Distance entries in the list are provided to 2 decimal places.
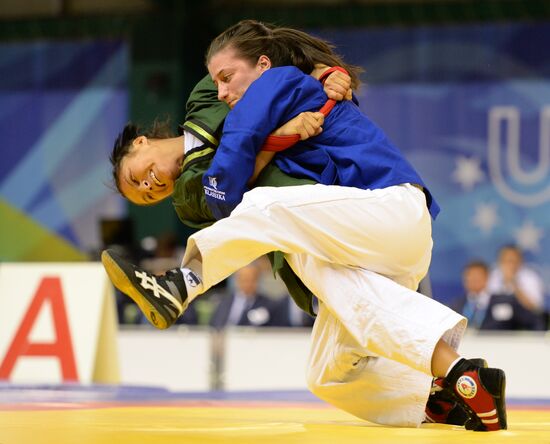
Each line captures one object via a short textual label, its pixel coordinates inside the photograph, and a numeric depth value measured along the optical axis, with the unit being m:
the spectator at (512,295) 16.81
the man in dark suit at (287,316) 17.53
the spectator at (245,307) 17.50
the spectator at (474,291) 19.05
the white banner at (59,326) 12.28
